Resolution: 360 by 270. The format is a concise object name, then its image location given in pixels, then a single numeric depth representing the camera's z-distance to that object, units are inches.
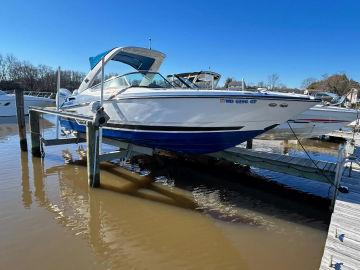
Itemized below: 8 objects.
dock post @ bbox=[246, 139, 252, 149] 424.1
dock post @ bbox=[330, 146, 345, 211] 234.1
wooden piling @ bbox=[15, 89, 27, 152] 408.2
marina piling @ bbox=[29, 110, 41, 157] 388.5
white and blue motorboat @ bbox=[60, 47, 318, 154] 253.8
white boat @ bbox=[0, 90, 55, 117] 905.5
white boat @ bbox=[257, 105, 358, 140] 462.9
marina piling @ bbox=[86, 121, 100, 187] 275.1
